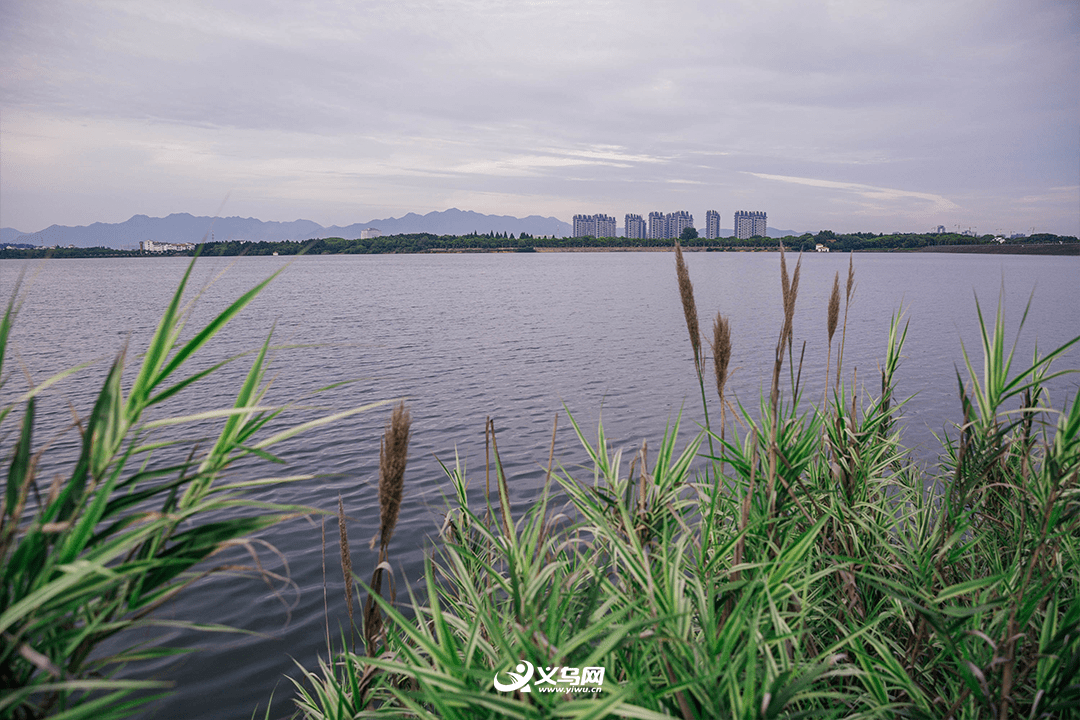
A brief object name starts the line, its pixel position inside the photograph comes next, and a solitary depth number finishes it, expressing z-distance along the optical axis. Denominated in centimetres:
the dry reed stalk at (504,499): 262
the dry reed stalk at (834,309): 397
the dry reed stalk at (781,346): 285
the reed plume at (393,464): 230
